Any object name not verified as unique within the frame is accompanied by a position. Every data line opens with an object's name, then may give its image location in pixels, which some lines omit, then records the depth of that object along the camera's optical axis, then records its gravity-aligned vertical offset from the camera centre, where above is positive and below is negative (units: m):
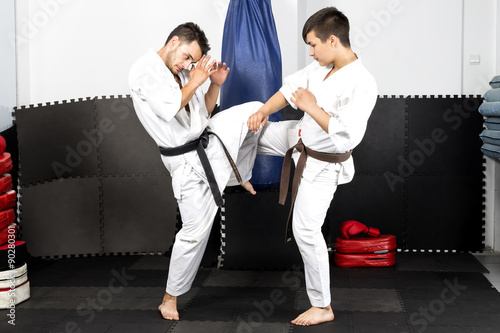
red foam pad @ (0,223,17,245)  3.20 -0.43
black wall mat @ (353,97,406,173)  4.20 +0.09
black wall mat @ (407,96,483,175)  4.16 +0.11
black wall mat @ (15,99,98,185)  4.17 +0.08
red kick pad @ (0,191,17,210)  3.20 -0.25
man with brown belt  2.56 +0.11
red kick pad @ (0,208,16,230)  3.17 -0.34
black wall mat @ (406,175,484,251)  4.18 -0.42
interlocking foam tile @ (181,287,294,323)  2.95 -0.79
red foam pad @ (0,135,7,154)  3.24 +0.05
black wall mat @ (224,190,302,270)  3.76 -0.49
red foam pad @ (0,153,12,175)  3.24 -0.05
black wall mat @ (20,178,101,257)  4.16 -0.45
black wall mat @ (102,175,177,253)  4.19 -0.43
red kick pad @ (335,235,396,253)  3.86 -0.60
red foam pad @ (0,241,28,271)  3.13 -0.53
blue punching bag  3.22 +0.53
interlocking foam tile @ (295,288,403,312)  3.05 -0.78
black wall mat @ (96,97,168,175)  4.18 +0.07
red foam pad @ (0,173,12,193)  3.20 -0.16
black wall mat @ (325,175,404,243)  4.21 -0.36
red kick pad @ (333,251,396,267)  3.85 -0.69
